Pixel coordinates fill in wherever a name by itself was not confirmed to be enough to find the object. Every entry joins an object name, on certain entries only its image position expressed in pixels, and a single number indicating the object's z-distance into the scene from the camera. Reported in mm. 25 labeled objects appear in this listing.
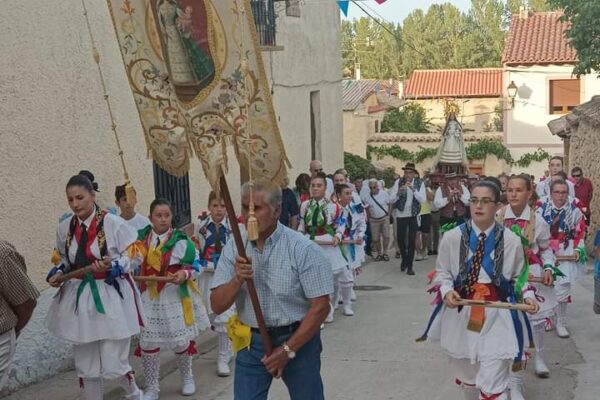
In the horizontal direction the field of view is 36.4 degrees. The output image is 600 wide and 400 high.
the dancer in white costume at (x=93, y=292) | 6789
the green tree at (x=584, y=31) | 17250
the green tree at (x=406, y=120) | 44250
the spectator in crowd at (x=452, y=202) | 16984
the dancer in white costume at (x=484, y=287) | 6219
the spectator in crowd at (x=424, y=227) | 17281
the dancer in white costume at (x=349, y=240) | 11805
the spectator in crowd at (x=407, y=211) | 16094
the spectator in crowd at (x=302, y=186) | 12866
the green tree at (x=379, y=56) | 71875
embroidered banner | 5035
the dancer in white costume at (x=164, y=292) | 7789
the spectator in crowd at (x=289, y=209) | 12124
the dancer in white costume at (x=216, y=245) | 8773
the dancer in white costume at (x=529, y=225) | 7747
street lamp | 37250
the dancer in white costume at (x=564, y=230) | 9555
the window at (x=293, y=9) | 17391
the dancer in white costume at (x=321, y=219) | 11195
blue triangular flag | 17312
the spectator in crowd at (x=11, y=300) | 5098
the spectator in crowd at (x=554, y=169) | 13218
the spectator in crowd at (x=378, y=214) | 17594
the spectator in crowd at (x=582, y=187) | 15117
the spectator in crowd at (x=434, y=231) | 18250
